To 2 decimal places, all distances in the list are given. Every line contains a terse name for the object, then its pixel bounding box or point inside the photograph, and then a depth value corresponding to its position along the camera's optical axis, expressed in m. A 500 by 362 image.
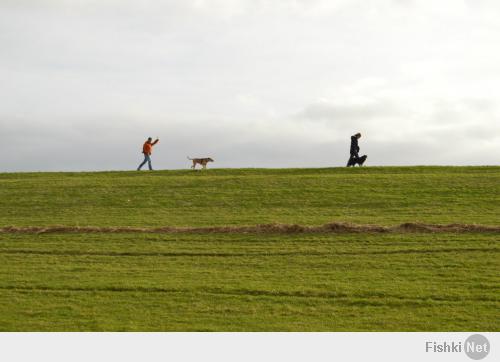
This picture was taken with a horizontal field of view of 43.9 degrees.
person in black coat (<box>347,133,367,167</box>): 43.56
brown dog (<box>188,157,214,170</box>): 46.25
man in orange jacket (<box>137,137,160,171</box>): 45.75
